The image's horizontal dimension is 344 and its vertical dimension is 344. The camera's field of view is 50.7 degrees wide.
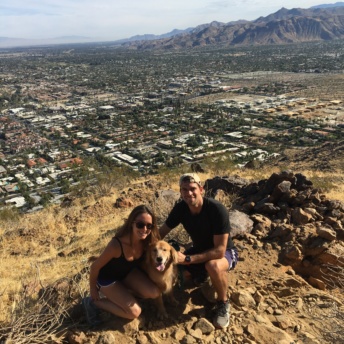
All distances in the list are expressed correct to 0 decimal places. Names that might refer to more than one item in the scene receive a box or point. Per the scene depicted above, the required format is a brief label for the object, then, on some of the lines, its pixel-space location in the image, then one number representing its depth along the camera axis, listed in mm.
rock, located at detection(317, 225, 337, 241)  4627
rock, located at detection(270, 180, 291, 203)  5883
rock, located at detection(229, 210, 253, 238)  4867
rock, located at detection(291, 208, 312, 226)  5203
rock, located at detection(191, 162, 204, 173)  13478
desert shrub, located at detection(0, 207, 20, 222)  10690
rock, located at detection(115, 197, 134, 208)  9188
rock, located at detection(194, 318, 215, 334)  3154
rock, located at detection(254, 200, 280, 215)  5629
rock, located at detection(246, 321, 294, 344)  3076
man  3254
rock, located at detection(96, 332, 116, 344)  2902
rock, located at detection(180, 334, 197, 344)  3021
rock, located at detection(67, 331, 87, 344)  2936
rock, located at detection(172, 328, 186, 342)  3092
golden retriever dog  2975
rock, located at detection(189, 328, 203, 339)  3083
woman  3010
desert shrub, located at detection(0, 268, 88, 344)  2875
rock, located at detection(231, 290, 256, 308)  3510
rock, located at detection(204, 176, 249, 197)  7750
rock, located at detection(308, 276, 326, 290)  4211
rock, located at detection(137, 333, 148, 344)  3004
